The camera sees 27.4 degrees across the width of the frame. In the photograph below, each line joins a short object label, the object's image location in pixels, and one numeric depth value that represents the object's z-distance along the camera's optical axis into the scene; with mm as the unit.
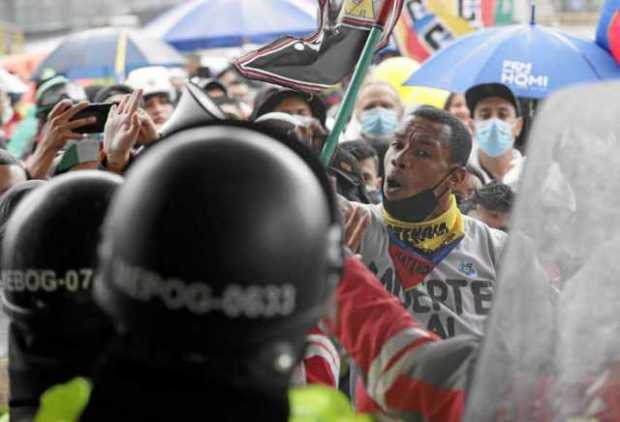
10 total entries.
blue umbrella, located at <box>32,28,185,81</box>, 11711
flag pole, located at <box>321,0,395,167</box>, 2744
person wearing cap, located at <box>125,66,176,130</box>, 8008
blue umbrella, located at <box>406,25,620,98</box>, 6684
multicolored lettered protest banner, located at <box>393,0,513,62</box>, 9031
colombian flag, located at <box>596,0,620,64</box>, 6375
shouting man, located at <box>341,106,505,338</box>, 4270
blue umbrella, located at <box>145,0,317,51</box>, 12016
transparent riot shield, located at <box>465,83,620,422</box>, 1887
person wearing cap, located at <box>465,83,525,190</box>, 7016
